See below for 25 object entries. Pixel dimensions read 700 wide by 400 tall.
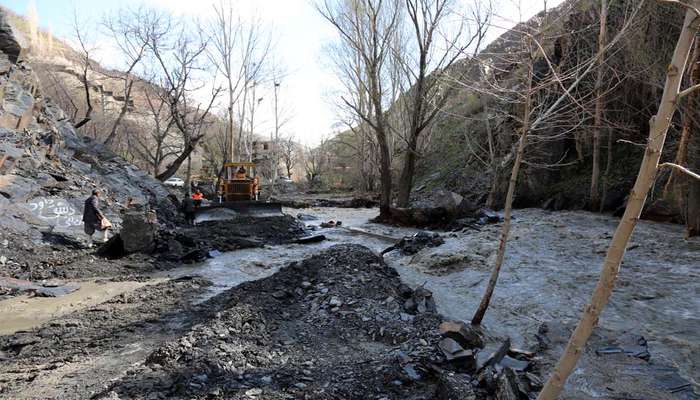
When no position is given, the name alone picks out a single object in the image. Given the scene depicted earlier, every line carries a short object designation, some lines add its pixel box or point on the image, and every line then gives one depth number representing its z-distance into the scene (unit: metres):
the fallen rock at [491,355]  4.66
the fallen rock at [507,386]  3.83
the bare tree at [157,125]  27.09
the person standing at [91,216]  11.92
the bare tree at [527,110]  5.35
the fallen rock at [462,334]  5.19
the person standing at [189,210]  18.38
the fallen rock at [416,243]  12.05
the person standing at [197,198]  19.44
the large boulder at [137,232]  11.66
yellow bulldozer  18.84
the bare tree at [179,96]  24.73
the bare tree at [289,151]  60.31
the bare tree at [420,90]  15.92
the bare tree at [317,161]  53.81
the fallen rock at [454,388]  3.93
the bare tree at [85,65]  22.92
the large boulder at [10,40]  15.32
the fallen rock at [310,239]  14.83
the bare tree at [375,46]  18.42
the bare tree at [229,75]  29.17
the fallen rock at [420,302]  7.04
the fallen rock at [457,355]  4.67
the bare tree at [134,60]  24.81
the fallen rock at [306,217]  22.61
